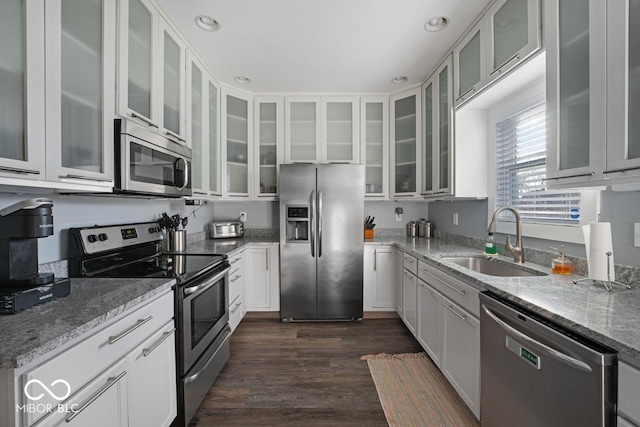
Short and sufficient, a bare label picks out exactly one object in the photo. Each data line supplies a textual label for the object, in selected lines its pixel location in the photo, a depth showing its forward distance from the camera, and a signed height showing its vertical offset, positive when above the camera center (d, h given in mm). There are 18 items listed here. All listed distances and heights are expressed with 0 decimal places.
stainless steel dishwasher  883 -586
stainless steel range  1592 -399
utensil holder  2453 -231
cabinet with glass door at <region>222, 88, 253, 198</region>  3289 +826
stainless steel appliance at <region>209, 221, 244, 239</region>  3355 -188
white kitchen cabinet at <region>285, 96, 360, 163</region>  3465 +992
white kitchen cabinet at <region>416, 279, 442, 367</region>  2107 -842
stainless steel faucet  1937 -172
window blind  1840 +287
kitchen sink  1819 -386
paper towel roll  1297 -169
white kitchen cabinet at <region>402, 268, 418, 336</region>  2633 -831
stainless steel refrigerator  3172 -402
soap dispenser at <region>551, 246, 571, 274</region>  1604 -288
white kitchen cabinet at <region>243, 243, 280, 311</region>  3268 -723
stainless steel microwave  1519 +305
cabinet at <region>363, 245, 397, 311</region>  3268 -742
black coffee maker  1050 -134
